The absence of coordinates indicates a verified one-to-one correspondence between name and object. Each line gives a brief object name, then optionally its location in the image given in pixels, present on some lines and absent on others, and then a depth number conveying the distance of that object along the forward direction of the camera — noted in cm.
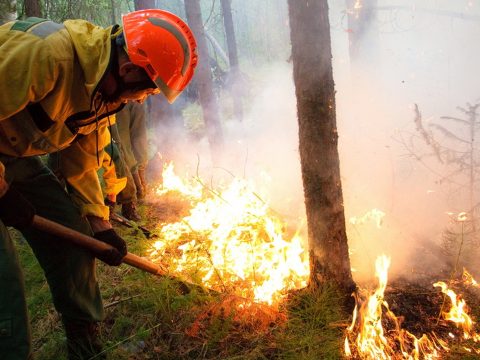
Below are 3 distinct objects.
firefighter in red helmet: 193
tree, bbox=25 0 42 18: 533
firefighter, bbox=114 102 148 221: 521
